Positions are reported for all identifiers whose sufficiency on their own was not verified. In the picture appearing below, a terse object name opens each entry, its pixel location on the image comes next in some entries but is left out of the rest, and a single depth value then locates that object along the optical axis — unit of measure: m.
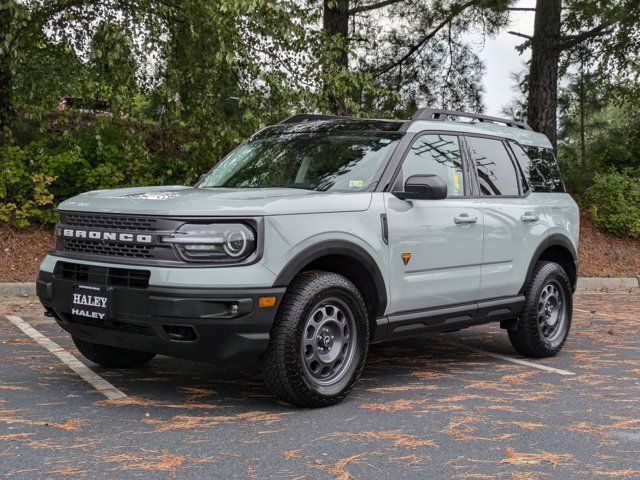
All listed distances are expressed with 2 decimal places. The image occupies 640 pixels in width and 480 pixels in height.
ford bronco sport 5.01
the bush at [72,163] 12.74
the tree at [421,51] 16.50
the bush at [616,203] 16.50
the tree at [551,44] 15.60
